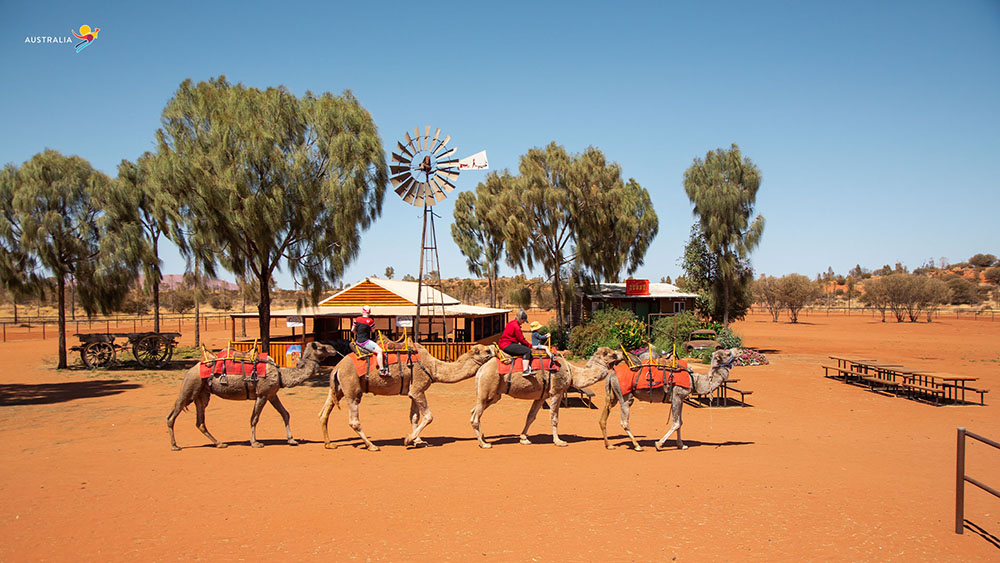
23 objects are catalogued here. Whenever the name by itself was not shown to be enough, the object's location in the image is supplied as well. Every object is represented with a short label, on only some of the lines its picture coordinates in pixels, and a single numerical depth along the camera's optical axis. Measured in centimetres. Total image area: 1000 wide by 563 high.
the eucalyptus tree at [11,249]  2314
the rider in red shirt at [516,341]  1027
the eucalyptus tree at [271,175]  2070
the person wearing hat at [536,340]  1043
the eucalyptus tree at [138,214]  2512
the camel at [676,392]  1003
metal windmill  1886
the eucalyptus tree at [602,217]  3095
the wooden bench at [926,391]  1582
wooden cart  2414
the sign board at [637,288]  3441
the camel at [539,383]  1024
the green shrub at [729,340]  2805
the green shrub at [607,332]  2280
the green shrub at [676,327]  2589
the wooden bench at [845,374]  1941
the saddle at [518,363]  1023
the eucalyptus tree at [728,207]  3325
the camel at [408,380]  1010
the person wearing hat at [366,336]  1008
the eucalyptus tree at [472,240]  4797
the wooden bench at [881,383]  1683
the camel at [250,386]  993
